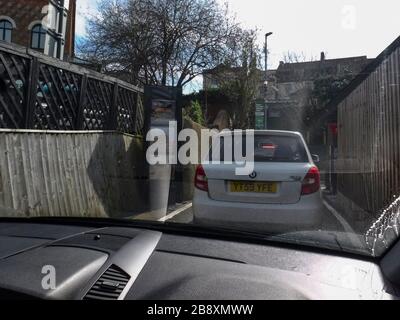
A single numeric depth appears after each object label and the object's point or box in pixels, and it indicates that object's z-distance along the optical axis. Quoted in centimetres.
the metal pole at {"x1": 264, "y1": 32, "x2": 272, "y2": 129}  2738
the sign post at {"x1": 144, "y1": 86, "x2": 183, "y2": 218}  1119
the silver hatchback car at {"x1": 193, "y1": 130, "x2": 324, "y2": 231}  552
